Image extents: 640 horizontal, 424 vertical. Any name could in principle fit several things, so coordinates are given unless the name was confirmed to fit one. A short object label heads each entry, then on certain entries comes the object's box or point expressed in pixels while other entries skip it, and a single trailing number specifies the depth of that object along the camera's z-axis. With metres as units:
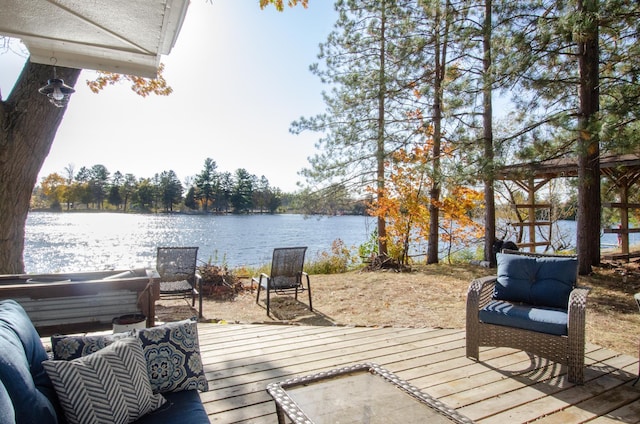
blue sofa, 1.14
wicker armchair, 2.34
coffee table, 1.44
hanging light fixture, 3.10
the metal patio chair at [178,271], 4.67
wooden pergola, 6.37
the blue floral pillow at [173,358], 1.66
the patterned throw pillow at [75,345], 1.54
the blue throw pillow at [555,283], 2.74
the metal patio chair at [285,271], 5.04
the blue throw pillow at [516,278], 2.89
